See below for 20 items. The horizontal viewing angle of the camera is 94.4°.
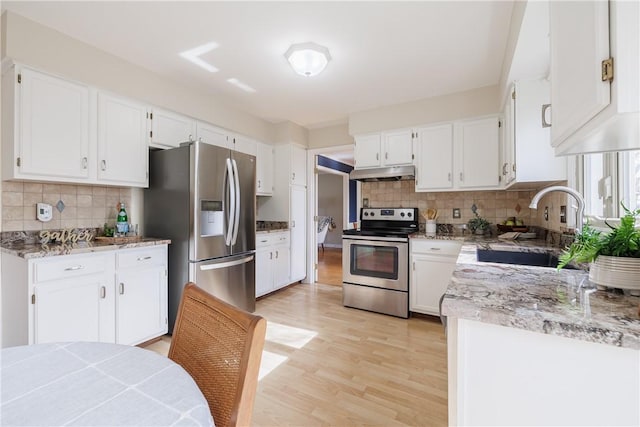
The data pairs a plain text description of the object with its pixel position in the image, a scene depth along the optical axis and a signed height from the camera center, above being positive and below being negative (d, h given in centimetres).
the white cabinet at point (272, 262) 351 -60
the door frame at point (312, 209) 439 +7
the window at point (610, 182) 138 +17
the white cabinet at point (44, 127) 190 +58
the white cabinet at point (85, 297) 178 -57
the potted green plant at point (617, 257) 87 -13
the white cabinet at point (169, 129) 267 +80
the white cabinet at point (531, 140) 205 +53
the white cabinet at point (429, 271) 282 -55
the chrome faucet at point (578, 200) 129 +6
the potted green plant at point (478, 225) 313 -11
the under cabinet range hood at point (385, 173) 321 +45
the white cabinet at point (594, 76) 65 +35
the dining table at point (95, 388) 56 -38
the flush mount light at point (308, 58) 214 +116
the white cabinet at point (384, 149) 330 +75
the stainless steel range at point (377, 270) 299 -60
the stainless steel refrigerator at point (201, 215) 250 -2
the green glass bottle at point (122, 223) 257 -9
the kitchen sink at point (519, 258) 179 -28
